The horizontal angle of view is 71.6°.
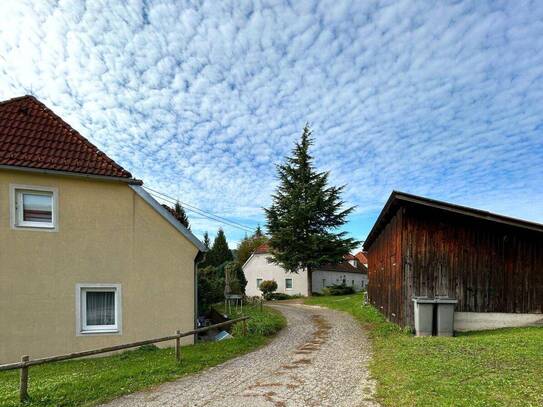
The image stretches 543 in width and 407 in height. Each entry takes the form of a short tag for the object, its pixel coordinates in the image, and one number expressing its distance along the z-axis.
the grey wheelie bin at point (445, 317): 11.70
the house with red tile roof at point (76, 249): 10.12
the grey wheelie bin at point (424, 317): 11.79
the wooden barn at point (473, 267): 12.51
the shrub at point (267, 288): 37.44
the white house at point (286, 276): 40.03
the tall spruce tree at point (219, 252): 36.56
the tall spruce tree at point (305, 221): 34.34
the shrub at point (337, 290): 36.25
